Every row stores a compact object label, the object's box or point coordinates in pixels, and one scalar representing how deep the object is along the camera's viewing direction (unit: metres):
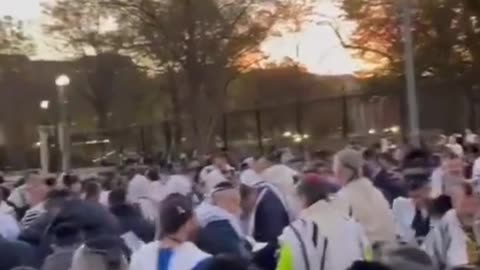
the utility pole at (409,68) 24.20
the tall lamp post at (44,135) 51.83
